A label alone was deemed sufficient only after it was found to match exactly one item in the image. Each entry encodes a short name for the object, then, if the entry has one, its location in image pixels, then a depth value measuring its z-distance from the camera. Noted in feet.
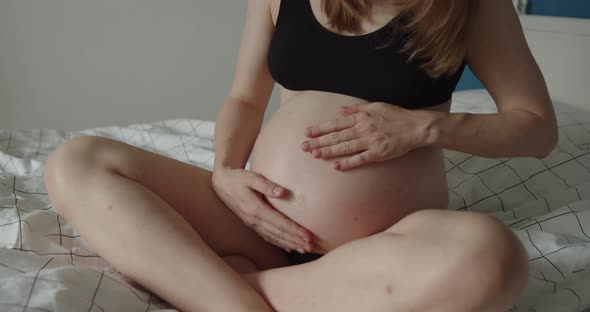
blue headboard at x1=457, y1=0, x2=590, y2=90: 5.47
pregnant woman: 2.51
